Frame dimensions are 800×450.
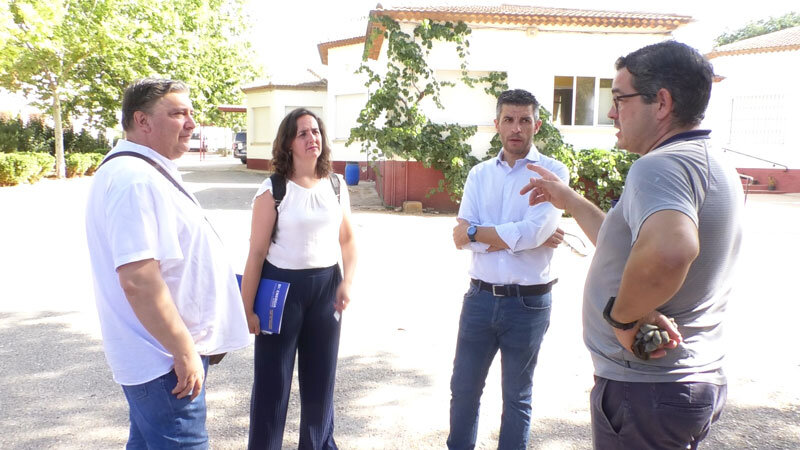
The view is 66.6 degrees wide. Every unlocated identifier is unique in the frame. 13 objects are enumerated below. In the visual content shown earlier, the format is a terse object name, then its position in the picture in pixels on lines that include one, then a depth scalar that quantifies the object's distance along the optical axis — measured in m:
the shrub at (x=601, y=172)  14.16
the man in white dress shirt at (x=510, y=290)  2.99
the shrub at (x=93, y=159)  25.56
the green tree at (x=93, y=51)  19.25
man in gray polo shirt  1.64
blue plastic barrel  20.78
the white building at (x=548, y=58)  14.38
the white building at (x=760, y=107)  21.06
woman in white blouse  3.04
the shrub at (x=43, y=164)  21.07
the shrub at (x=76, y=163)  24.17
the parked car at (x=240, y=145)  37.27
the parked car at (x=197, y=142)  54.53
